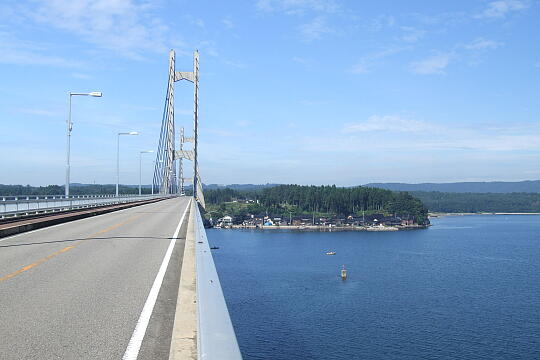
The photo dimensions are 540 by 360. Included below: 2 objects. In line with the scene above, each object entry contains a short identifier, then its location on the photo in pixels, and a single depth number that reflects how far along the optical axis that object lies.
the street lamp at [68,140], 33.72
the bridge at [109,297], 4.64
